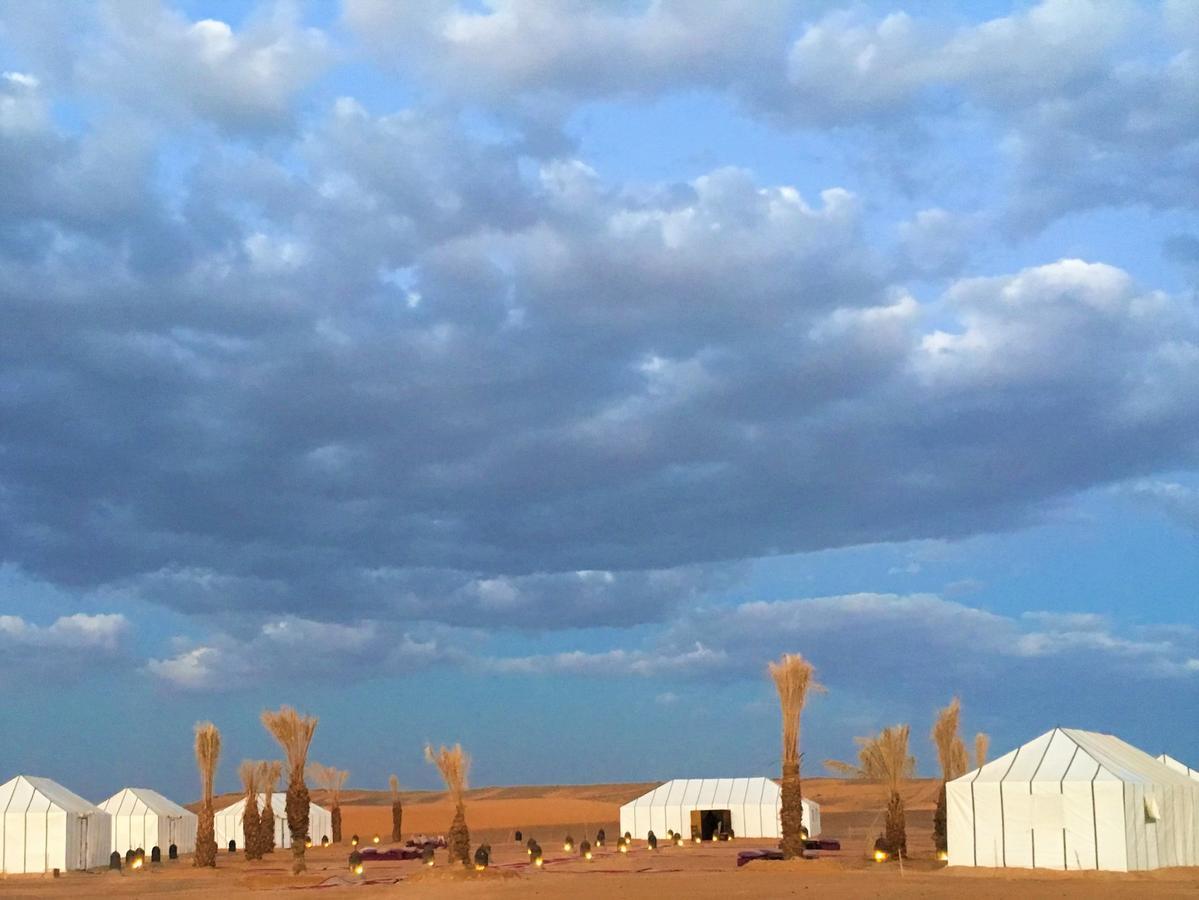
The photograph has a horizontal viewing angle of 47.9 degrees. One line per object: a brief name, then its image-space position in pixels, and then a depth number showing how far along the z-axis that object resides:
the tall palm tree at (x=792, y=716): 40.94
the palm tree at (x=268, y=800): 57.41
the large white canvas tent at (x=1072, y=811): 33.91
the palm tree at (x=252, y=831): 51.81
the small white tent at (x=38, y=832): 49.81
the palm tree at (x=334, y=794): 71.19
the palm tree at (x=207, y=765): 49.00
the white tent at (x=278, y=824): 74.38
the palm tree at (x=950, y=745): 45.88
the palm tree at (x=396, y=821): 75.80
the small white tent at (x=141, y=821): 63.78
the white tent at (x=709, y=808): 65.00
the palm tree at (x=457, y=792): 39.91
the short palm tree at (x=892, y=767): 41.50
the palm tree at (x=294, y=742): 47.50
